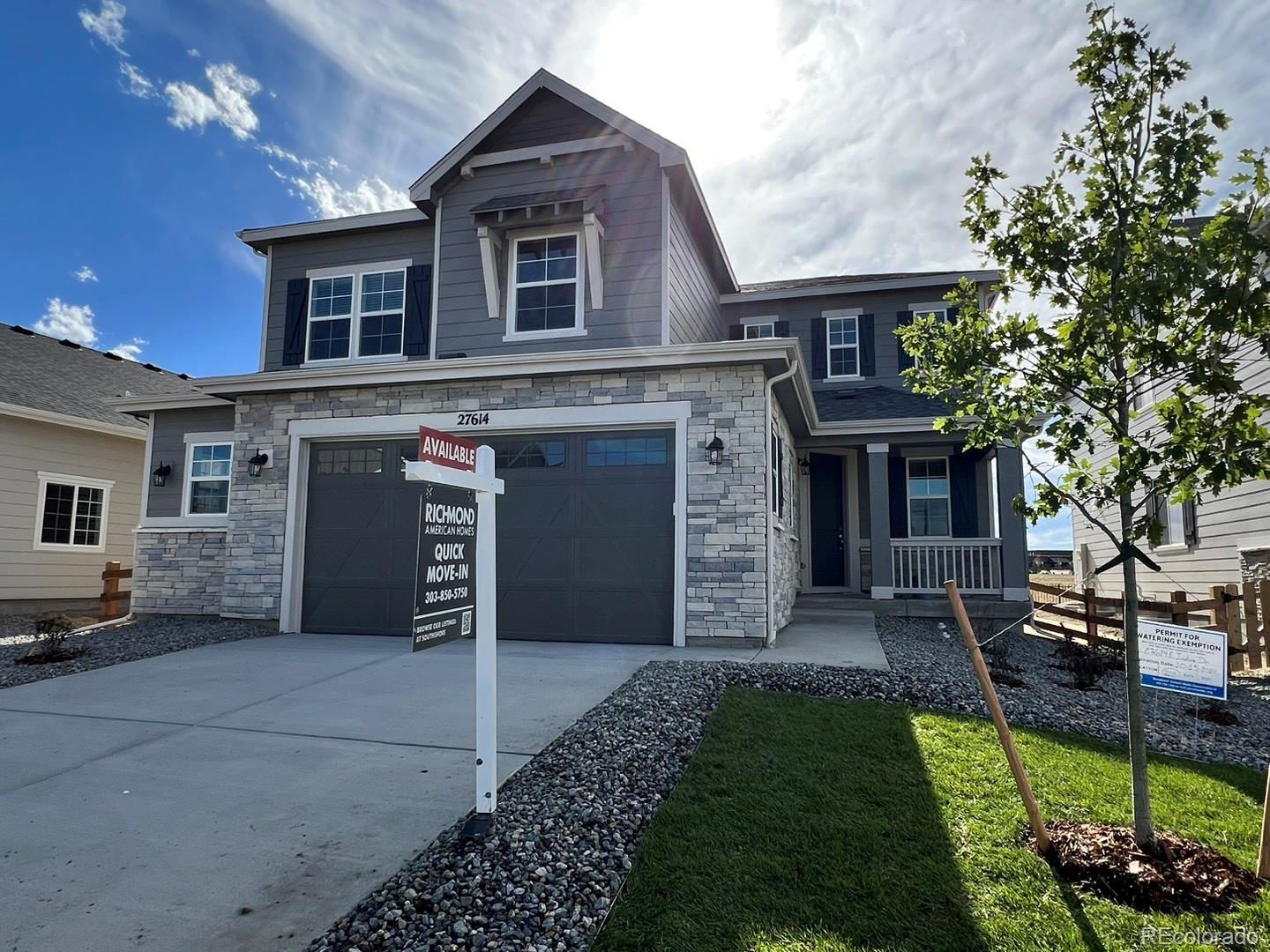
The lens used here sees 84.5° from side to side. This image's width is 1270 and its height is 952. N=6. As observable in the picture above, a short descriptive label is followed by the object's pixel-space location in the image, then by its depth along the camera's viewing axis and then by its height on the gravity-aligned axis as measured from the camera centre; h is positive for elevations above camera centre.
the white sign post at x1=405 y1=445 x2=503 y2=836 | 3.18 -0.42
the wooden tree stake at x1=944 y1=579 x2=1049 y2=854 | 3.19 -0.93
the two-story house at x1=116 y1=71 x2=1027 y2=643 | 8.28 +1.61
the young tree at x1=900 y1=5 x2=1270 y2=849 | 2.99 +1.09
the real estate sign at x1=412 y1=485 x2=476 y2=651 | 3.02 -0.13
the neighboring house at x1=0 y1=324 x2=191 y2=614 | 12.70 +1.13
